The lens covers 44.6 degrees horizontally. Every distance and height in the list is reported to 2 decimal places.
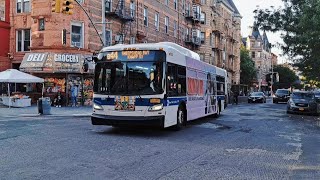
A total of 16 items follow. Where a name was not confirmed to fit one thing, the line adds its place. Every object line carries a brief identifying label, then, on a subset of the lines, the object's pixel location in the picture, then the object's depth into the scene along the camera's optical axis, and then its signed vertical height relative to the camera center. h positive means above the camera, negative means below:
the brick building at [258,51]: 115.75 +12.39
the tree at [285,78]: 110.16 +4.08
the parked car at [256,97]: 48.84 -0.59
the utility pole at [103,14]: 25.02 +5.07
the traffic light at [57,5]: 19.70 +4.43
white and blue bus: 12.54 +0.21
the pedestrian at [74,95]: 30.00 -0.18
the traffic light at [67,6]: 19.84 +4.43
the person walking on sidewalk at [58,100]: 29.03 -0.55
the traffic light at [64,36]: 30.27 +4.36
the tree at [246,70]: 93.31 +5.42
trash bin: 22.00 -0.75
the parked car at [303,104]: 26.15 -0.81
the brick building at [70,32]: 29.86 +5.19
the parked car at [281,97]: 48.03 -0.57
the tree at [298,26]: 22.02 +4.22
